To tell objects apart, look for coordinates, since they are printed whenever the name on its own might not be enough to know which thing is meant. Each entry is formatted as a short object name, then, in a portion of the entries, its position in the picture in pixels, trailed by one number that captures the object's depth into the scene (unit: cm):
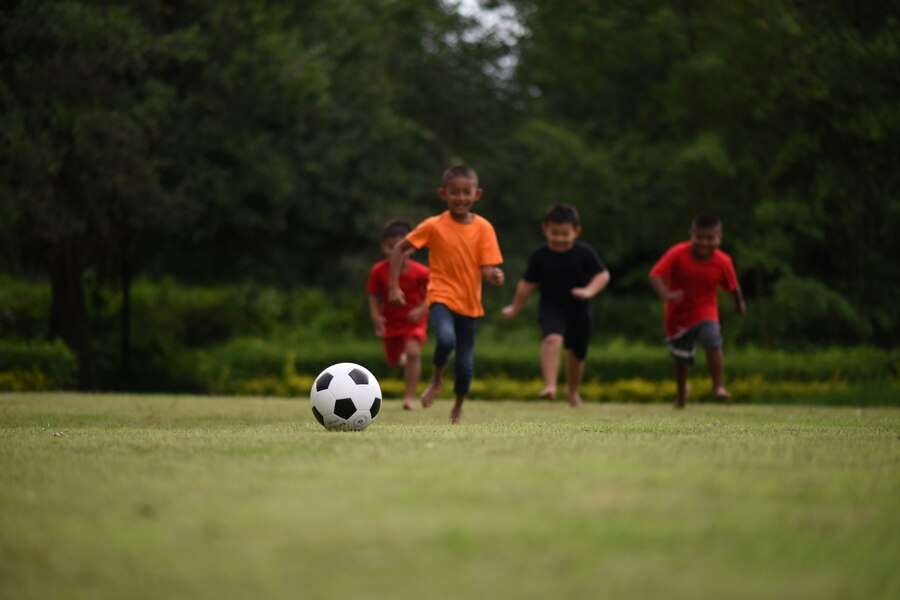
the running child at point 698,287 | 1395
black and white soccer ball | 848
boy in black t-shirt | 1364
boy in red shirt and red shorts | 1372
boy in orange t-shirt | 1029
